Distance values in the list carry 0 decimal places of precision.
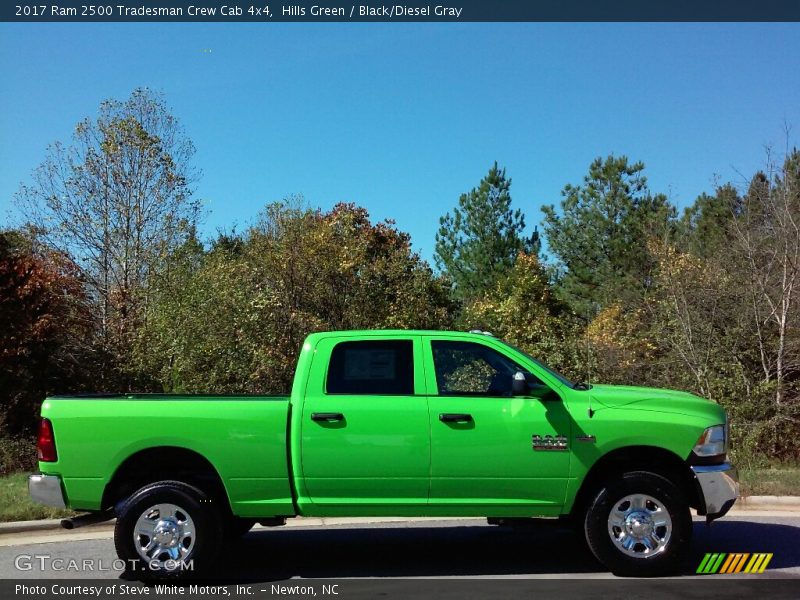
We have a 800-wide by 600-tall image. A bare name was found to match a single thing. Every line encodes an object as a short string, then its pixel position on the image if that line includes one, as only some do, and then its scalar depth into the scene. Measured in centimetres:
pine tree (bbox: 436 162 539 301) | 3584
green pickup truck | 587
